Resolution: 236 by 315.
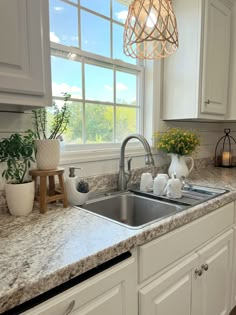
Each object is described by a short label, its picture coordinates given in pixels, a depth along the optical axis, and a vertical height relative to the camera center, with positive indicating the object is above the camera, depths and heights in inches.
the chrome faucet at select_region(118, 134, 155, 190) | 59.3 -10.5
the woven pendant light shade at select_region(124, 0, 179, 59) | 47.4 +22.0
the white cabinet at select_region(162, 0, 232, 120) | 68.1 +20.3
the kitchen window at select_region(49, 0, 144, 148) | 56.2 +15.6
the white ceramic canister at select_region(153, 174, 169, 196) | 55.1 -12.3
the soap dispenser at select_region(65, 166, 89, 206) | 47.1 -11.9
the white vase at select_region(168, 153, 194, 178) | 68.9 -10.0
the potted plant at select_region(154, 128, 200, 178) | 67.3 -4.4
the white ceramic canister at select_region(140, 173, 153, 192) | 58.4 -12.4
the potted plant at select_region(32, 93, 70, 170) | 43.8 -1.0
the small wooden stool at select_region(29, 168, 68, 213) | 42.4 -10.6
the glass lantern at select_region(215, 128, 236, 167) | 95.1 -8.3
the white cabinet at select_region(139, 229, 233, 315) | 37.7 -27.5
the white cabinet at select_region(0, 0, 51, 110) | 31.9 +10.8
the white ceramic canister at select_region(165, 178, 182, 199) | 52.6 -12.4
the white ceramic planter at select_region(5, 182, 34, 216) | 40.0 -10.9
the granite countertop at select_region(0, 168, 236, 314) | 23.6 -14.2
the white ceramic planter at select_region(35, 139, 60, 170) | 43.6 -3.9
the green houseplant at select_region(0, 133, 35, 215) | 39.1 -7.1
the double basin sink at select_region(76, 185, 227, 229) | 50.5 -15.8
